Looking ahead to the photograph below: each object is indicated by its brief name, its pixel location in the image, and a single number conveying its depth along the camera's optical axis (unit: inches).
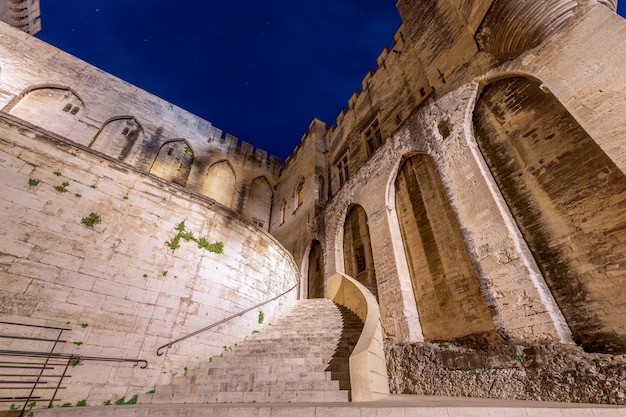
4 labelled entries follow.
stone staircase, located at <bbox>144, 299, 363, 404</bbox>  154.8
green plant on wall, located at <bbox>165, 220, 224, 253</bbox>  251.7
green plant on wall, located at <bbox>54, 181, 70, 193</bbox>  211.0
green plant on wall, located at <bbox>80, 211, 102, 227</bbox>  213.9
